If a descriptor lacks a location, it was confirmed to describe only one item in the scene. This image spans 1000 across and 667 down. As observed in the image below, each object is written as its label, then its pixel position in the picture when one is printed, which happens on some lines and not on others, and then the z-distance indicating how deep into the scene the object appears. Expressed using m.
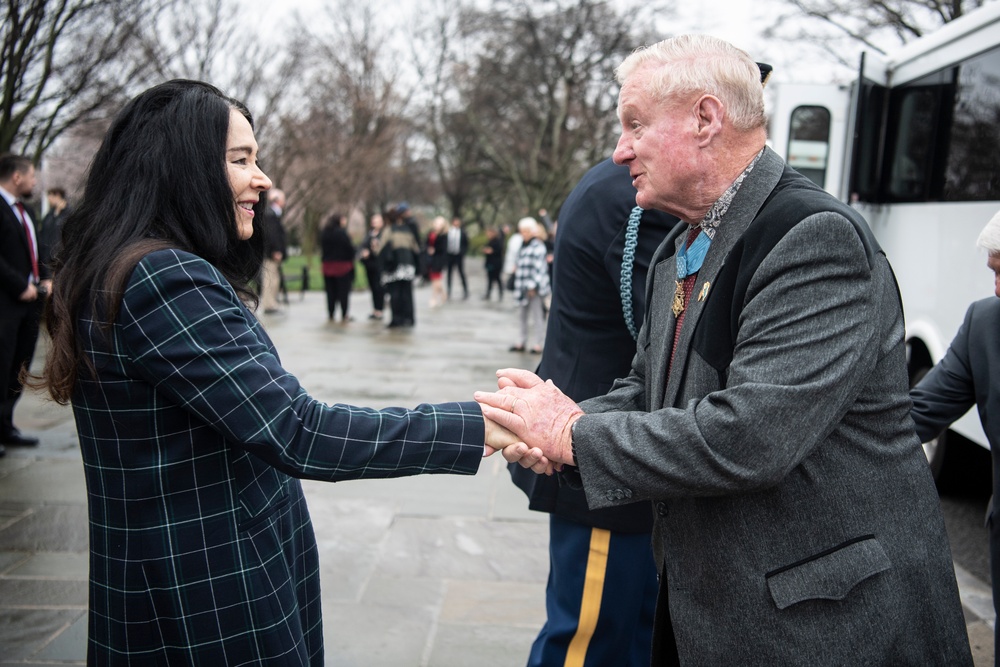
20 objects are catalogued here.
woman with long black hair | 1.63
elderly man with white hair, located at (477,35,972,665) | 1.50
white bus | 5.48
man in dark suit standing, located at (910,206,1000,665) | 2.43
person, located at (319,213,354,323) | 13.23
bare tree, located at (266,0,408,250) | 24.23
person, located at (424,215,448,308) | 17.81
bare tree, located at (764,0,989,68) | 18.09
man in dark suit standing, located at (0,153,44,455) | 5.88
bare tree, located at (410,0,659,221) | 29.41
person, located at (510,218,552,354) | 10.84
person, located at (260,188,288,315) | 12.68
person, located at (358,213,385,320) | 13.87
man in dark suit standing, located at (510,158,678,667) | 2.34
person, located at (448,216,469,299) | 20.38
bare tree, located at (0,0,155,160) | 11.33
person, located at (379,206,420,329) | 12.88
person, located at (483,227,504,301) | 21.19
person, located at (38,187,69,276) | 7.30
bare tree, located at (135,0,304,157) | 15.73
